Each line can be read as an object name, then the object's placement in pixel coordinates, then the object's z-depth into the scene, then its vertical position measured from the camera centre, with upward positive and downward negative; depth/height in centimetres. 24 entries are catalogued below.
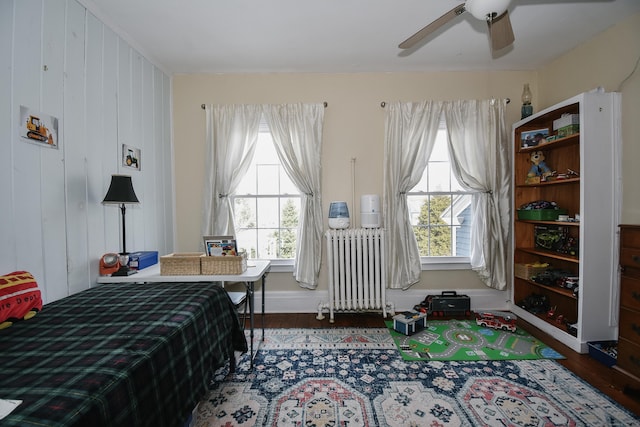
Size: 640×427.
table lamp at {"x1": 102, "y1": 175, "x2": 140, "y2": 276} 196 +13
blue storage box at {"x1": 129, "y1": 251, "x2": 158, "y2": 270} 218 -42
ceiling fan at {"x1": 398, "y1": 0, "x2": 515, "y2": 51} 146 +110
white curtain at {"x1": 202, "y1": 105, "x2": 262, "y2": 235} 313 +61
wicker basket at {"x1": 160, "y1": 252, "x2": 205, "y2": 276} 209 -43
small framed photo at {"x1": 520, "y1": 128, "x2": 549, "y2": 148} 279 +70
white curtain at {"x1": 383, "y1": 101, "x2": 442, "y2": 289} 312 +46
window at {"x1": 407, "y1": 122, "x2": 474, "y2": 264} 329 -6
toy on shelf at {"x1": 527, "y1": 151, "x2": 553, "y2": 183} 285 +39
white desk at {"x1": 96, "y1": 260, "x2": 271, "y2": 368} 203 -52
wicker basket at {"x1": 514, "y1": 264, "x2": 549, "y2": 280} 289 -68
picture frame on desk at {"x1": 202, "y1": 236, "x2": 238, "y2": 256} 220 -30
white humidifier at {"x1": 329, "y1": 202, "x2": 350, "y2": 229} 300 -10
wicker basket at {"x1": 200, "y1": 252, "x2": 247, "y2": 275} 210 -43
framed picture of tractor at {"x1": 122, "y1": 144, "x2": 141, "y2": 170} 242 +48
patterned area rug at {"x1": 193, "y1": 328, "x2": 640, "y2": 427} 164 -125
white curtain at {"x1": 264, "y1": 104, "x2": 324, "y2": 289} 311 +54
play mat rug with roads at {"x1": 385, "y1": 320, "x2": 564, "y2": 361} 228 -124
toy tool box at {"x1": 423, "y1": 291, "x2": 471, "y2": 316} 304 -110
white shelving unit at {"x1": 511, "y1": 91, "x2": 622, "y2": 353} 227 -10
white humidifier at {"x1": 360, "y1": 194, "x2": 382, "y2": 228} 301 -4
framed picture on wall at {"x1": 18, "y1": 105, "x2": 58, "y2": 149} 159 +50
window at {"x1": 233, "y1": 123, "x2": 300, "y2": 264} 330 +0
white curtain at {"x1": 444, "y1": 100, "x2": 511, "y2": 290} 311 +45
